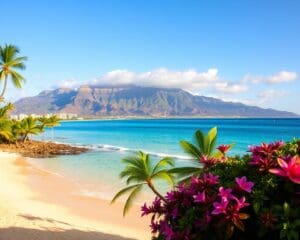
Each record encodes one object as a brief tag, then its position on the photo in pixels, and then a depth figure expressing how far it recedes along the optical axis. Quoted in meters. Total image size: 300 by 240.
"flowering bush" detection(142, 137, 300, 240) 2.68
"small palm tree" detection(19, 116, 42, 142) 31.93
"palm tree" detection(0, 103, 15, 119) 31.86
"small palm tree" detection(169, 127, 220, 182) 7.00
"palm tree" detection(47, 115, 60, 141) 35.25
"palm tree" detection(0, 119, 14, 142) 30.15
